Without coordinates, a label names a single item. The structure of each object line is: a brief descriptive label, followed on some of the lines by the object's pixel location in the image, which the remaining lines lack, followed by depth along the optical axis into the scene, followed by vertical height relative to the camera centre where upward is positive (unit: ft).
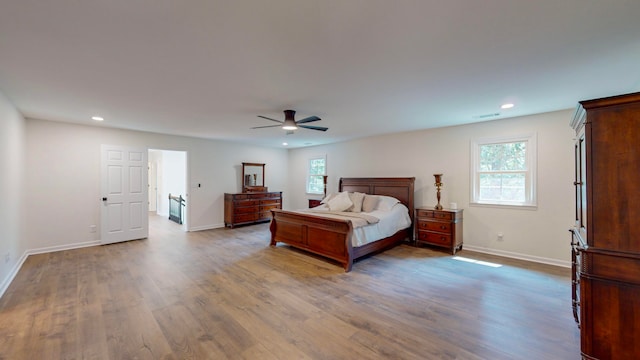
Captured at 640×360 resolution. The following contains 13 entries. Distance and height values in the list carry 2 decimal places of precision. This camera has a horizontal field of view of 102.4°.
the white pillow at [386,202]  17.03 -1.47
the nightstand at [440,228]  15.17 -2.90
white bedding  13.38 -2.61
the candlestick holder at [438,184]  16.20 -0.24
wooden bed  13.03 -2.90
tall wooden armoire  5.42 -1.13
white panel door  17.07 -0.93
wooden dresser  22.45 -2.42
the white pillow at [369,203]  17.20 -1.54
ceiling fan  12.27 +2.90
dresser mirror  24.58 +0.35
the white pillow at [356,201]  17.24 -1.41
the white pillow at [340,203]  17.20 -1.53
